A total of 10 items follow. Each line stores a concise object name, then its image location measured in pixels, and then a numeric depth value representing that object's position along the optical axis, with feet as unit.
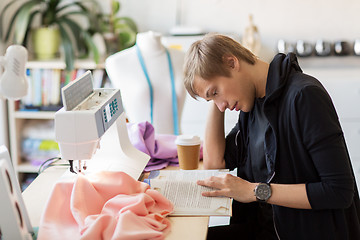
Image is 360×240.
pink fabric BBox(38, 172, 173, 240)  4.48
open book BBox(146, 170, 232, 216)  5.16
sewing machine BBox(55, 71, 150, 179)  5.10
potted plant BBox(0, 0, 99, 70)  11.76
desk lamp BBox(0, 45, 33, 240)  4.27
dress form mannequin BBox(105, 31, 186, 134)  8.50
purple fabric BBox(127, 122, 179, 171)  6.77
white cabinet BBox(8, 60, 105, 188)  12.10
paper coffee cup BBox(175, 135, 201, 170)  6.52
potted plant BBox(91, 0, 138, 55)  12.41
